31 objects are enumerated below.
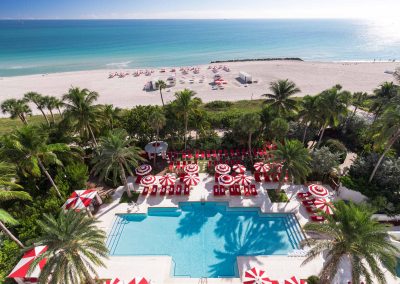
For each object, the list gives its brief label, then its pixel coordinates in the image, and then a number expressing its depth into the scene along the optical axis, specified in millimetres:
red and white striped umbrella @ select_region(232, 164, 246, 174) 27547
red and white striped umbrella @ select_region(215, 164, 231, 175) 27609
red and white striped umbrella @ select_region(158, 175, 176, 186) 26141
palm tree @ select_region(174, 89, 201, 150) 30844
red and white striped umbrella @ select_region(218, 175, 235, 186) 25453
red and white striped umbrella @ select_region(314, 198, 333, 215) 20822
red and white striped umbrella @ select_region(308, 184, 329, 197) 22941
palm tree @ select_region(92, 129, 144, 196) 23280
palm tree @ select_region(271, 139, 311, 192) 22812
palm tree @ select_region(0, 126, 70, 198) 20703
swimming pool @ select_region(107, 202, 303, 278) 19547
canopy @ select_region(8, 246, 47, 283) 16266
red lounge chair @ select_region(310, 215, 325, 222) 22397
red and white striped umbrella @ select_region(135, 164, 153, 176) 28242
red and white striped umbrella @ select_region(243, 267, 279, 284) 16156
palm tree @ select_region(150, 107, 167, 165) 29875
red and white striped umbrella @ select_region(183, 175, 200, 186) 25841
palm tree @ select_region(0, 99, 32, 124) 31984
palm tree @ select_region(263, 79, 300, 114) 31781
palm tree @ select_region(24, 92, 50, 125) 34375
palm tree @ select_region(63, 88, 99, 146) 26594
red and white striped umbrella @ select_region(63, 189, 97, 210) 21969
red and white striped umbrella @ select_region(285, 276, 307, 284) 16031
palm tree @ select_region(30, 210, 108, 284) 13031
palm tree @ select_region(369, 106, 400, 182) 20531
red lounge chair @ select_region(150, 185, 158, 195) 26359
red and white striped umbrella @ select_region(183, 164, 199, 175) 27812
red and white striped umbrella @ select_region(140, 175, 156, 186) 26009
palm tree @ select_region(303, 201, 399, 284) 12844
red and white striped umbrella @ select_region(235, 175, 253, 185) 25562
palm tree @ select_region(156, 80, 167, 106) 45438
